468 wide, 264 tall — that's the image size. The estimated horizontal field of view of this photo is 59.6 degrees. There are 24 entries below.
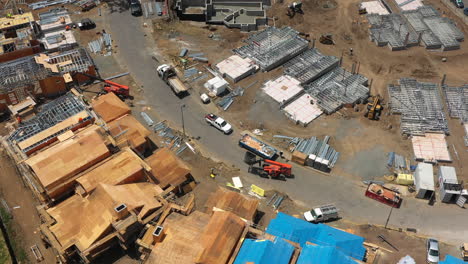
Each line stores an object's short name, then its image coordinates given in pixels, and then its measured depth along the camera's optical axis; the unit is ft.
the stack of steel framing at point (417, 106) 207.61
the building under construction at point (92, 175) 150.92
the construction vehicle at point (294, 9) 279.69
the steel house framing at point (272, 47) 242.17
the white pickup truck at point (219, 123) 205.46
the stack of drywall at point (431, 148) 194.18
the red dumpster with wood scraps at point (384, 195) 175.11
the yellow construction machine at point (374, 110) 212.25
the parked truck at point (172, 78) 222.48
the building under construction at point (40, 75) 210.18
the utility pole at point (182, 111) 208.95
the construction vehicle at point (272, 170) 184.85
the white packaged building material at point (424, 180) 176.58
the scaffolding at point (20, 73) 211.20
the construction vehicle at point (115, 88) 221.66
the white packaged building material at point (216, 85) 221.87
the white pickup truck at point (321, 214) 168.76
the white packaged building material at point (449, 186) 175.22
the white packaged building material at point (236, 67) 233.14
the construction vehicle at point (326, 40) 258.37
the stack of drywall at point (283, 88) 223.30
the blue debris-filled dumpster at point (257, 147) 193.47
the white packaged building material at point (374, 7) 284.20
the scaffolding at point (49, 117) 183.32
